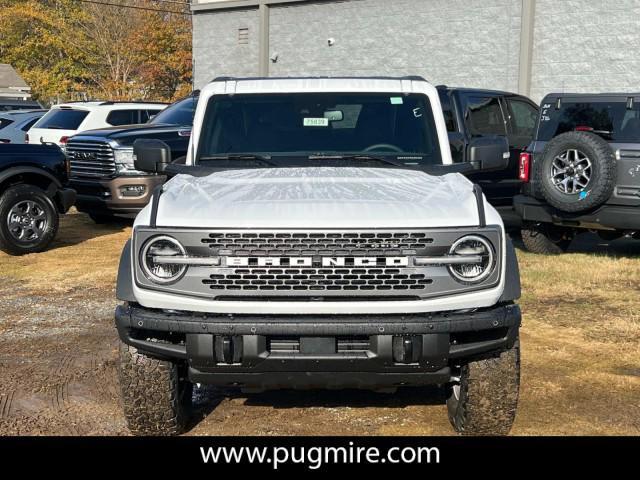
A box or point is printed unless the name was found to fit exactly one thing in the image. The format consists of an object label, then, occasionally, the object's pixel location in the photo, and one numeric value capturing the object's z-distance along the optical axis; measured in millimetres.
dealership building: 18203
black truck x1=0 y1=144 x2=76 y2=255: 9953
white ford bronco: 3721
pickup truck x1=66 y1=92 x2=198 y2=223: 11500
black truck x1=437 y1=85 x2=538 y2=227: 10438
